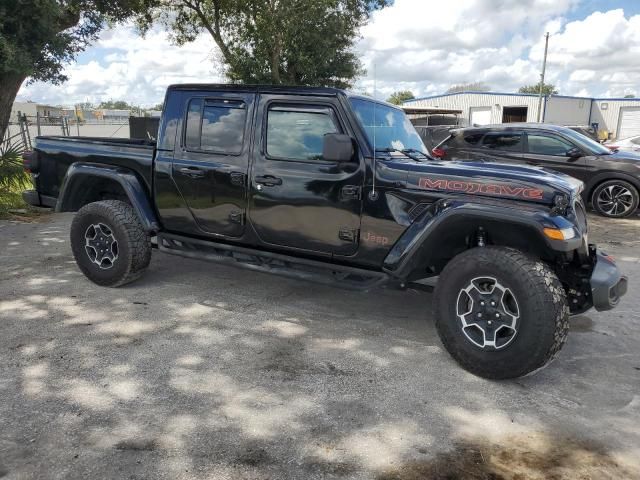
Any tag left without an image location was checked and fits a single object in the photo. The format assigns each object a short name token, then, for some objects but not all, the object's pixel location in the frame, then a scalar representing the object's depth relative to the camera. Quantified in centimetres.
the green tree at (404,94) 8383
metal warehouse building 4662
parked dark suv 914
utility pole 3756
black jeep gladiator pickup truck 336
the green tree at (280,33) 1577
